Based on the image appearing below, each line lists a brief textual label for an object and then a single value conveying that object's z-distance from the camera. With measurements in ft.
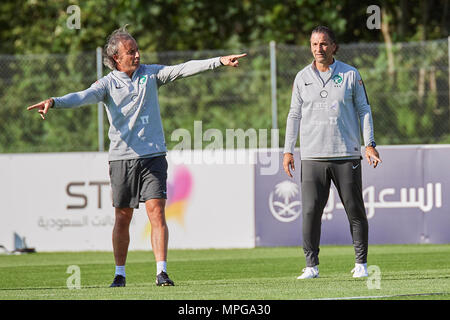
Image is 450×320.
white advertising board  86.89
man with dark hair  54.03
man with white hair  50.80
